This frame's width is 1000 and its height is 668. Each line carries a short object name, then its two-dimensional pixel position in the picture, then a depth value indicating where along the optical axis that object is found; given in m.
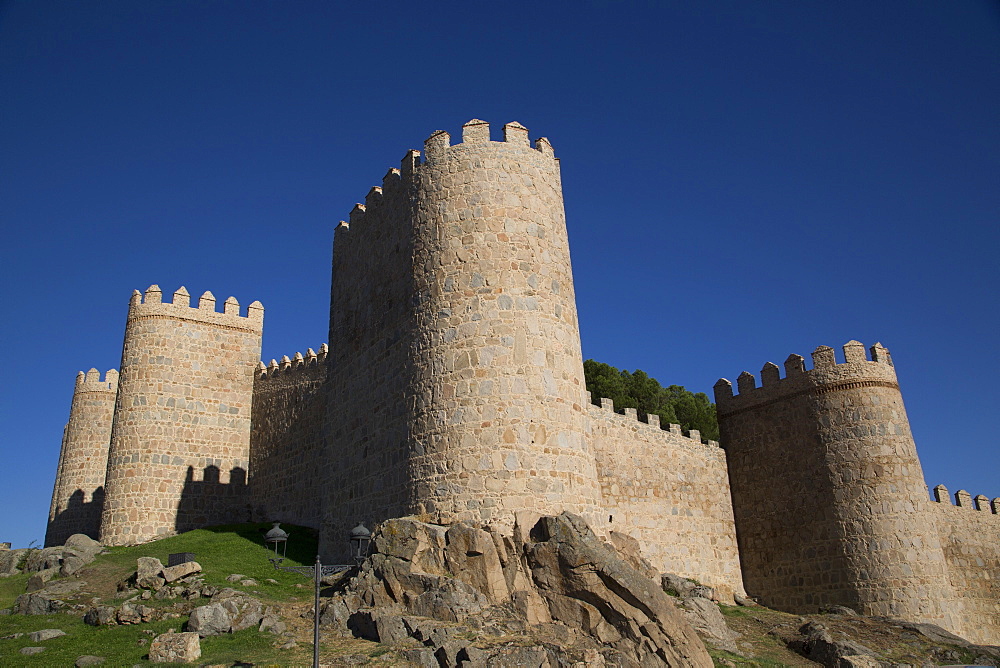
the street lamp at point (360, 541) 12.27
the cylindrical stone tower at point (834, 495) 21.52
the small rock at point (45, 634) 12.45
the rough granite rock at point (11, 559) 17.78
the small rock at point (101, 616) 13.21
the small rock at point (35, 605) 14.17
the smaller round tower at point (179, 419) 24.02
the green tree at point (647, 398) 35.50
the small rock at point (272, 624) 12.67
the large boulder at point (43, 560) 17.53
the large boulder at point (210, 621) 12.48
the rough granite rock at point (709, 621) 15.23
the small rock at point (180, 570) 14.98
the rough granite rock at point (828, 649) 15.30
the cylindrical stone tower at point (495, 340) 13.87
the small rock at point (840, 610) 21.34
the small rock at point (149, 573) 14.91
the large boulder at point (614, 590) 11.95
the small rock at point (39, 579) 16.05
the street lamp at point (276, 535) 11.62
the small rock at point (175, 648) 11.33
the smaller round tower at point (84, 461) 30.48
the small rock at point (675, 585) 17.08
